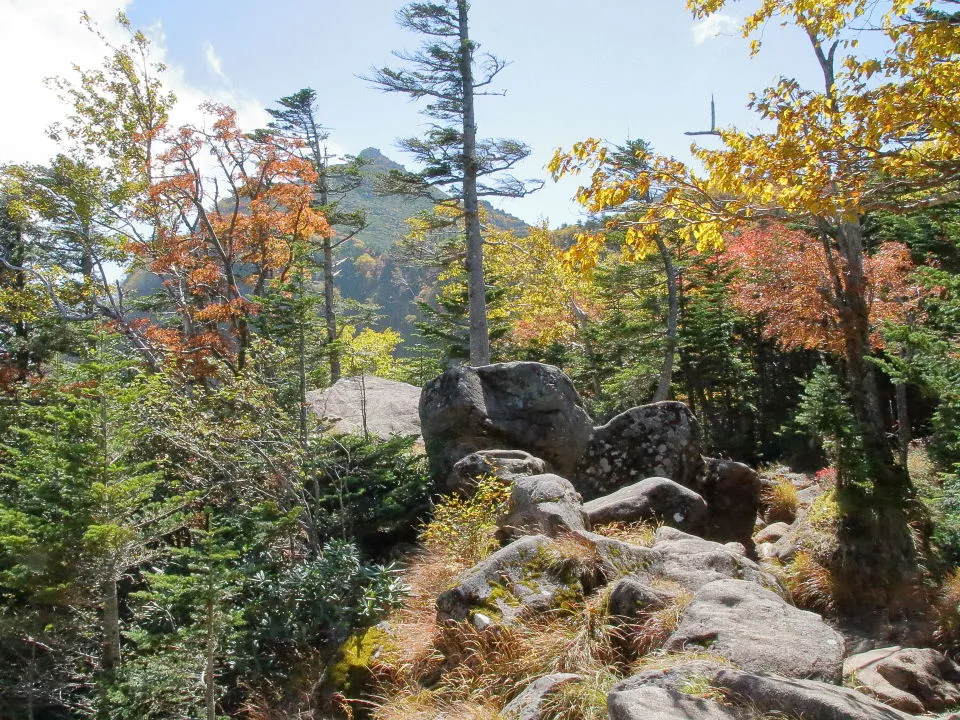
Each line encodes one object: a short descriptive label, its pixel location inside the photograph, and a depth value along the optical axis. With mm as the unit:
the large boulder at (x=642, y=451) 8500
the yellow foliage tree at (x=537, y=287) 18375
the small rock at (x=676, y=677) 3156
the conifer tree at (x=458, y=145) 14164
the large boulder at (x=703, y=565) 5043
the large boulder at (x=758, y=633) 3482
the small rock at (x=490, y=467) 7547
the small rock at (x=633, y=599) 4453
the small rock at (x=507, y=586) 4852
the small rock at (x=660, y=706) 2895
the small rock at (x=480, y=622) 4727
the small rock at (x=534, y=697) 3701
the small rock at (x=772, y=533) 9578
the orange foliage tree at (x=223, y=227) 12531
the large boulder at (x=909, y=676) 5195
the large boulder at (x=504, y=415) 8664
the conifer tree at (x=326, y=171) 19516
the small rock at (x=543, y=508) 5859
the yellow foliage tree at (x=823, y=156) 4281
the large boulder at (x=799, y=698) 2840
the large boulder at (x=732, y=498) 8359
